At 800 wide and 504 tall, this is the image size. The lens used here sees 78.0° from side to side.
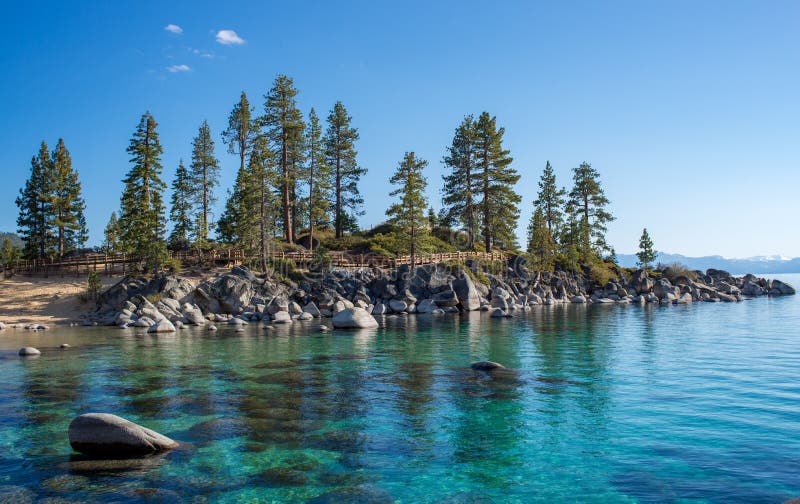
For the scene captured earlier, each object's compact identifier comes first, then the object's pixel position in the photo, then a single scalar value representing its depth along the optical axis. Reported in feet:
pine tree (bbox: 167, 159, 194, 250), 187.62
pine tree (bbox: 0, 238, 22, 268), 183.01
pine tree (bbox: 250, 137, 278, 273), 157.07
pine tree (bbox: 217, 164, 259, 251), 160.45
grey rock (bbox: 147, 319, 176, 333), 109.60
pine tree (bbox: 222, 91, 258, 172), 208.03
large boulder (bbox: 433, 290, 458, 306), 163.32
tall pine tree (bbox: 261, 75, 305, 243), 194.39
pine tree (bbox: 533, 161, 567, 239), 265.95
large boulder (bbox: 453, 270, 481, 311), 165.75
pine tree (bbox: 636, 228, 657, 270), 269.03
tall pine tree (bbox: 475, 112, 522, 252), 222.07
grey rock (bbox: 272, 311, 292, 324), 130.02
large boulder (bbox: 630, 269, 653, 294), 226.79
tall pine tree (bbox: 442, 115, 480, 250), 224.33
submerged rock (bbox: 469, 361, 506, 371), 60.95
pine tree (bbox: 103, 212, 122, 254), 223.92
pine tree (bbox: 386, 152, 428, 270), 179.63
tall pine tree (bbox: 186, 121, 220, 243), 204.33
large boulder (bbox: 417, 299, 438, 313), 159.80
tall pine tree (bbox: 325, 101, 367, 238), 222.48
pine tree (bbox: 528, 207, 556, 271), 223.10
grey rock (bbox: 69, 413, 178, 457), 32.22
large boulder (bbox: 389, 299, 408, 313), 158.20
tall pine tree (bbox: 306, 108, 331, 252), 203.10
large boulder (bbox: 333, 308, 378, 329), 113.19
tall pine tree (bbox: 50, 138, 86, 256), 198.29
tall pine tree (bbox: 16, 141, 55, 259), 196.34
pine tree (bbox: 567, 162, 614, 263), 259.60
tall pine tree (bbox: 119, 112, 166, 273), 156.46
